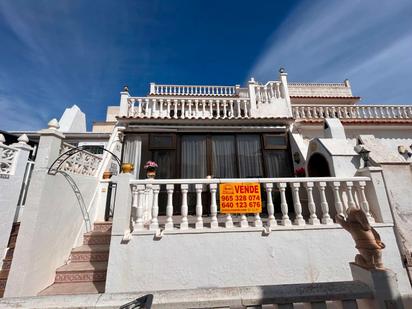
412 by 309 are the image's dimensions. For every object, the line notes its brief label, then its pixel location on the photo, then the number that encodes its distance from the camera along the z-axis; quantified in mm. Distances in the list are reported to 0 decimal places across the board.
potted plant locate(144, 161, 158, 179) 4684
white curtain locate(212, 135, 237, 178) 6340
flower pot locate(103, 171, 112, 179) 5461
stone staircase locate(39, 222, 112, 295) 3178
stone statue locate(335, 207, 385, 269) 1759
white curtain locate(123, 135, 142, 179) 6176
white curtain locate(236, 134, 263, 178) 6371
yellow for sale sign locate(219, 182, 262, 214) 3500
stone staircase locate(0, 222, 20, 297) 3043
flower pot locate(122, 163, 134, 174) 3449
